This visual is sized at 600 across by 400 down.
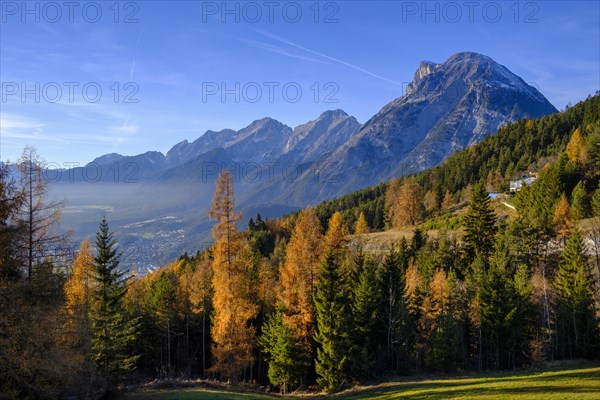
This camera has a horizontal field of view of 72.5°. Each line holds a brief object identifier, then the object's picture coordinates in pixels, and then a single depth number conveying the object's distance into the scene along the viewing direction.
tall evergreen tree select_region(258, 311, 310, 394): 41.66
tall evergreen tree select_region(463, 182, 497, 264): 68.69
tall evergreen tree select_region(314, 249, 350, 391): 38.75
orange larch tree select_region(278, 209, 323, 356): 42.91
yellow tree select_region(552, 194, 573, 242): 70.00
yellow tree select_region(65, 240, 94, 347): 26.31
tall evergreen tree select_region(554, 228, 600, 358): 45.06
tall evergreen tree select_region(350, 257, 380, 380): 42.62
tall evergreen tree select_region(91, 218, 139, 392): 33.28
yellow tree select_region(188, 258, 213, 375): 40.78
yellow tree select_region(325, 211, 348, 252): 54.87
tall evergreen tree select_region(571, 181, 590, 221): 72.44
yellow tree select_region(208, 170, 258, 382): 35.00
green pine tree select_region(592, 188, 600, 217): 70.72
